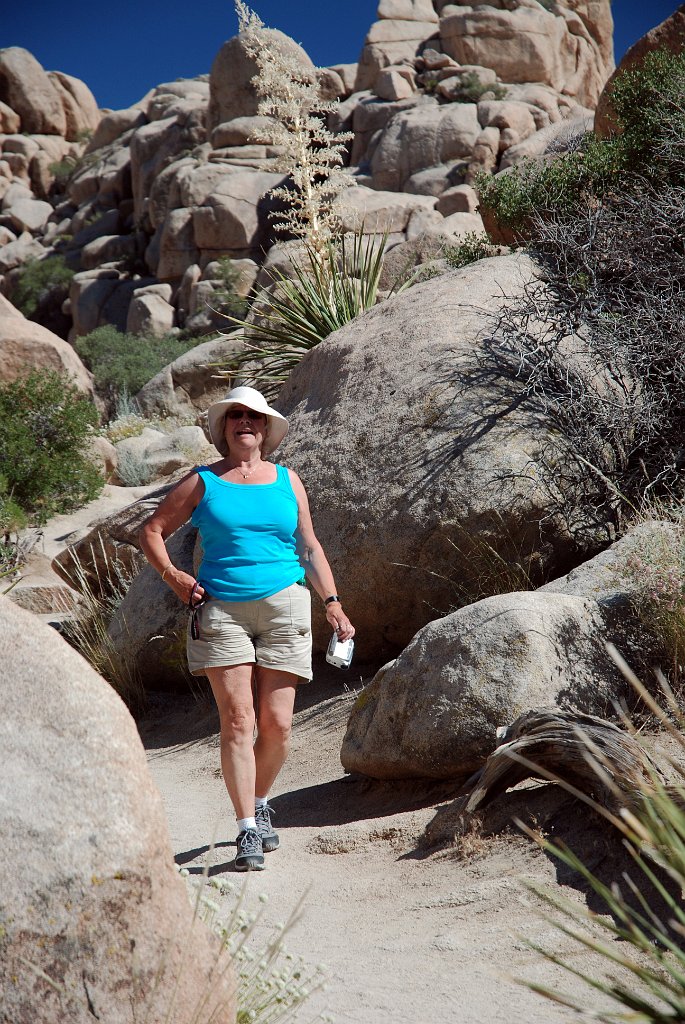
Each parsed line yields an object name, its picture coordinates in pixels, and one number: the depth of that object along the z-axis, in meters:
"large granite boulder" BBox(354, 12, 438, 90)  37.34
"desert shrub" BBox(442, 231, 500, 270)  11.16
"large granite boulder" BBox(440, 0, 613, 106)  36.38
